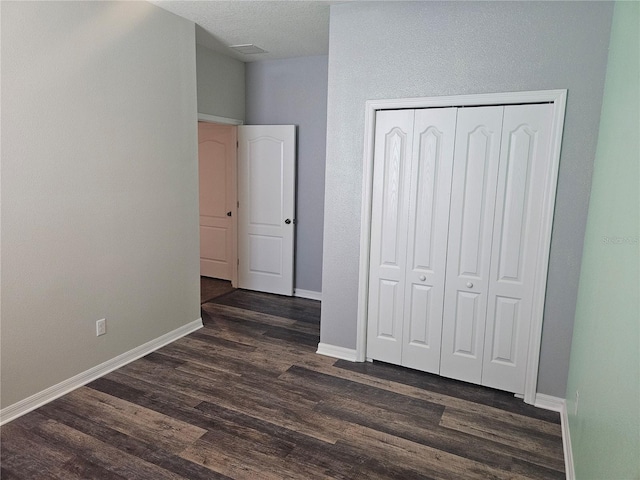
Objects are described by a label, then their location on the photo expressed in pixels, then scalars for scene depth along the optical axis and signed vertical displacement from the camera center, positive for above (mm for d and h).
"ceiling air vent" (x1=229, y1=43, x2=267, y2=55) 4441 +1360
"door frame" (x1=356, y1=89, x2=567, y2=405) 2725 -16
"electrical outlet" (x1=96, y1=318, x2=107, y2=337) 3148 -1102
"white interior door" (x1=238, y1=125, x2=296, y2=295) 5070 -322
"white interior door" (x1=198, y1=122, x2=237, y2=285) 5465 -289
